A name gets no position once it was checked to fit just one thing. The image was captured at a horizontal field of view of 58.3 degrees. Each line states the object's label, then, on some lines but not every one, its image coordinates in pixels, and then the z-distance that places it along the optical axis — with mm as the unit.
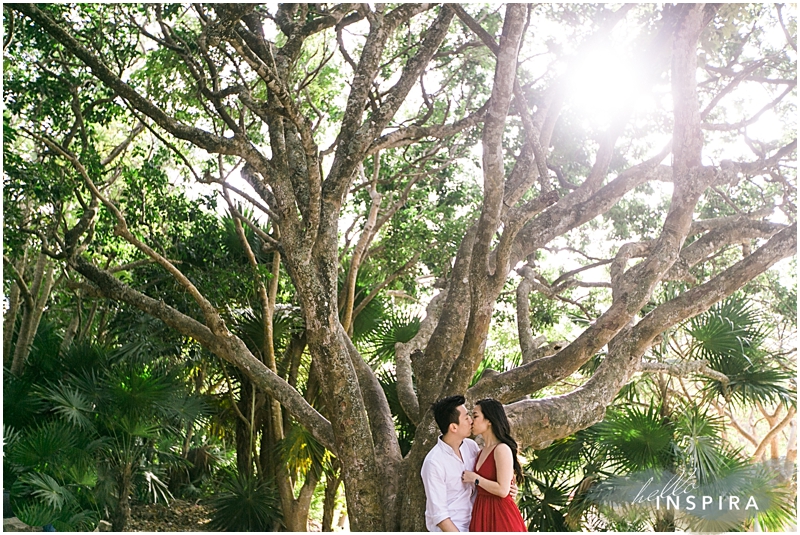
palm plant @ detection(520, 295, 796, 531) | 6070
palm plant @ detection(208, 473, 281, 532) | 7766
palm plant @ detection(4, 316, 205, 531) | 6301
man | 4027
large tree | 5004
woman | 4055
